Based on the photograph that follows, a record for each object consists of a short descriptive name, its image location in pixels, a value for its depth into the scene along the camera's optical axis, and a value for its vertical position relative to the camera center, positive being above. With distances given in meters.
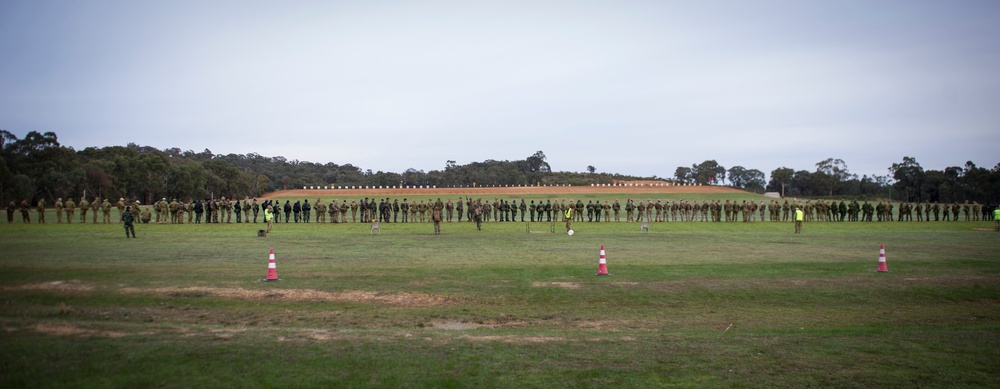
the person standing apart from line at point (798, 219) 36.05 -1.62
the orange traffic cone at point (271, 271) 16.27 -2.02
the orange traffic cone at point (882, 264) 18.89 -2.16
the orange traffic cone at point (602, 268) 18.02 -2.16
